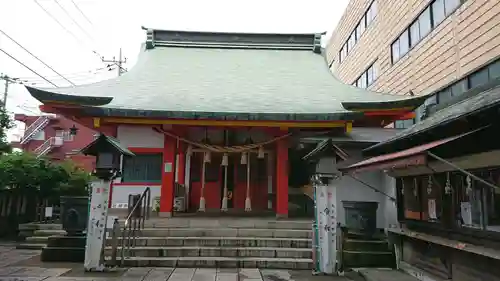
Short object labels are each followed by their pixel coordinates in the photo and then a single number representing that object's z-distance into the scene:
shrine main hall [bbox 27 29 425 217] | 9.43
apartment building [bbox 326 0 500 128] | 9.33
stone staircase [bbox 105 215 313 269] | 7.02
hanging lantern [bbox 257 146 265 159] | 10.09
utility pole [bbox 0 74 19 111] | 11.34
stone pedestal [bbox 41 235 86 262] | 7.29
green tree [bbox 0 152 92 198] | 10.89
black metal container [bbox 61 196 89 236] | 7.48
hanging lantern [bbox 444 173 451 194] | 5.07
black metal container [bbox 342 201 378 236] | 7.42
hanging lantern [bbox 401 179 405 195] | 7.26
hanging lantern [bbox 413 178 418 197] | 6.64
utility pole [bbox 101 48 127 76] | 27.25
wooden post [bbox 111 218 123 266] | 6.64
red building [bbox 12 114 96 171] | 29.41
